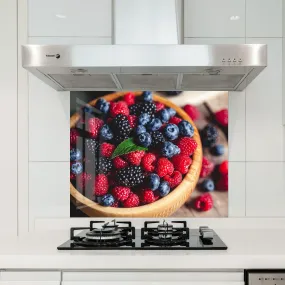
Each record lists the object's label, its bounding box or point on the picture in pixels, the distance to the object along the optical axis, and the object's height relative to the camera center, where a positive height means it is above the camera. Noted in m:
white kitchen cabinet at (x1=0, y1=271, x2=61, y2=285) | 1.75 -0.47
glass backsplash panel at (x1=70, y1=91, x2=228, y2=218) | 2.45 -0.05
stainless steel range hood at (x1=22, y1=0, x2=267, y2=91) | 1.86 +0.36
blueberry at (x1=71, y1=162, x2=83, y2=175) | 2.47 -0.09
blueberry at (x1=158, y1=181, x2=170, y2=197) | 2.44 -0.20
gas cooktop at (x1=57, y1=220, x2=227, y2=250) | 1.85 -0.37
